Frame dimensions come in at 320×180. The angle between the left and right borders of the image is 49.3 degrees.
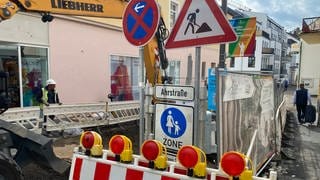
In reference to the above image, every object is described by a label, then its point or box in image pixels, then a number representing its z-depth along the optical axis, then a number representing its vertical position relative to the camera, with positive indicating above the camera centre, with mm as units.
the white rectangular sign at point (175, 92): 3961 -262
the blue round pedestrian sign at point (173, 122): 4039 -621
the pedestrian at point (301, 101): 14380 -1241
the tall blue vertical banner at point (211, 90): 7977 -492
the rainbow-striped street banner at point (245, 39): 8969 +821
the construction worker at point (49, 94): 9734 -711
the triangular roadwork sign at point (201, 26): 3410 +450
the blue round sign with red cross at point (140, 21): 3971 +576
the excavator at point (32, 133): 4598 -788
